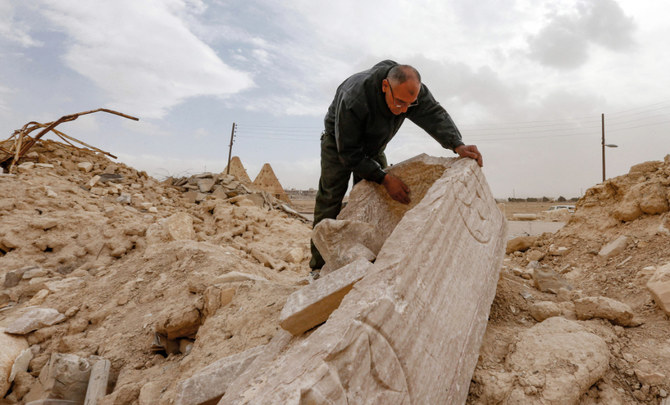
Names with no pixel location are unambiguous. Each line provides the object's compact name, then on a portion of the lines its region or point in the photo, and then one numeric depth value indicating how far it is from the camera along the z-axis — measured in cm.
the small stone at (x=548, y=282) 261
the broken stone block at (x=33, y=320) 267
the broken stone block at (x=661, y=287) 186
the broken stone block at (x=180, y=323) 246
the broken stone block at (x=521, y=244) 441
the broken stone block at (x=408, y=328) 103
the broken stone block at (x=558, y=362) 140
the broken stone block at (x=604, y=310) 184
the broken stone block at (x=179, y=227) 459
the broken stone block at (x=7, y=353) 228
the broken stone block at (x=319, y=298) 145
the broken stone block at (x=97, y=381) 205
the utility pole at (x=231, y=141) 1840
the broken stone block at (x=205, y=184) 925
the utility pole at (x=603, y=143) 1357
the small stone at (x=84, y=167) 759
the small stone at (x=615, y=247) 310
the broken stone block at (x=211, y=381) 156
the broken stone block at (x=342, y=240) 196
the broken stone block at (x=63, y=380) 210
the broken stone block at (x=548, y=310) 198
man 242
